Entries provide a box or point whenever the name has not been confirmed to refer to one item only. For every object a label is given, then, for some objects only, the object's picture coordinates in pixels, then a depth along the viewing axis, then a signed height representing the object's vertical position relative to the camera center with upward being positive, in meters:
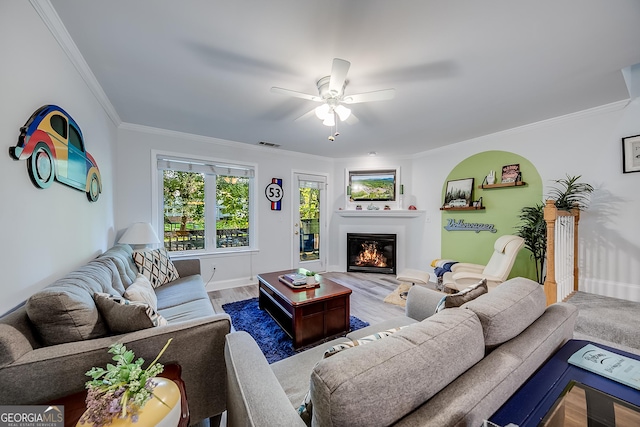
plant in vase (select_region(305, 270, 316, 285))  2.57 -0.79
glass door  4.75 -0.28
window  3.64 +0.08
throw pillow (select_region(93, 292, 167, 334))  1.21 -0.55
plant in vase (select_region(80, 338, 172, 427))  0.75 -0.62
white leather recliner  2.76 -0.75
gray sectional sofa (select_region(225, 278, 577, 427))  0.61 -0.53
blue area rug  2.15 -1.29
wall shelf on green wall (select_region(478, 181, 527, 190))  3.35 +0.37
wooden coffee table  2.17 -1.01
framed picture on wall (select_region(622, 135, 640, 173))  2.51 +0.61
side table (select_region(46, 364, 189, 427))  0.86 -0.78
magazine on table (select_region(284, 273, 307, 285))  2.54 -0.79
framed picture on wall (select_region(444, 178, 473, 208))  3.93 +0.28
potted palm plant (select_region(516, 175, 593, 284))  2.80 -0.03
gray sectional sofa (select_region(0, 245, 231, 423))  0.94 -0.64
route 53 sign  4.36 +0.31
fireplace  4.84 -0.92
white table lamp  2.84 -0.32
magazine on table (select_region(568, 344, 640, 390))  0.90 -0.65
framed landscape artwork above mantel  4.92 +0.46
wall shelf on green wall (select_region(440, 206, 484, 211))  3.80 +0.01
